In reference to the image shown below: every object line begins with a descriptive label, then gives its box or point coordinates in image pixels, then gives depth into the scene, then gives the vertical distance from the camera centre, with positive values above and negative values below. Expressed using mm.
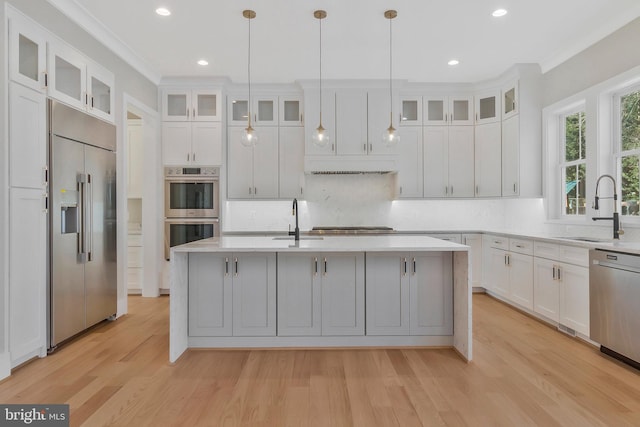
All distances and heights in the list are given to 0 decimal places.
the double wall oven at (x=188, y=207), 4957 +108
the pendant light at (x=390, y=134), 3279 +727
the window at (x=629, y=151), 3455 +597
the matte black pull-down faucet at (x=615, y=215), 3377 -12
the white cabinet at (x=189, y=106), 5059 +1521
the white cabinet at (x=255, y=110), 5238 +1511
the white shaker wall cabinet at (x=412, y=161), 5285 +773
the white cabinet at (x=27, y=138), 2617 +586
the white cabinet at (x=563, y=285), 3189 -673
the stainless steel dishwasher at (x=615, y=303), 2637 -689
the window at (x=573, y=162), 4206 +609
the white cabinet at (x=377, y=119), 5109 +1340
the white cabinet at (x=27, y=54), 2625 +1230
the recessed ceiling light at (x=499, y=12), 3316 +1857
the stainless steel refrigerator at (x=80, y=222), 3016 -63
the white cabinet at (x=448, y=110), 5293 +1521
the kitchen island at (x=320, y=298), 3061 -706
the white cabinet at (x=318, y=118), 5078 +1352
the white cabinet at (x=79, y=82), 3074 +1250
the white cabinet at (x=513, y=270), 4000 -672
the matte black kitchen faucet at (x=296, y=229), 3267 -138
